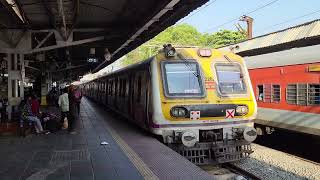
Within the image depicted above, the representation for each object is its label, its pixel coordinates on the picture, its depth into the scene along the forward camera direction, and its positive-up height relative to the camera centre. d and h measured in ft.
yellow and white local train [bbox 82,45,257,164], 18.49 -1.15
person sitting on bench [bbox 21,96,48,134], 23.31 -2.42
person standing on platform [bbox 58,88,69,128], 25.50 -1.45
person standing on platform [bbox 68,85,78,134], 24.62 -2.25
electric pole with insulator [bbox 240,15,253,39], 73.83 +18.82
